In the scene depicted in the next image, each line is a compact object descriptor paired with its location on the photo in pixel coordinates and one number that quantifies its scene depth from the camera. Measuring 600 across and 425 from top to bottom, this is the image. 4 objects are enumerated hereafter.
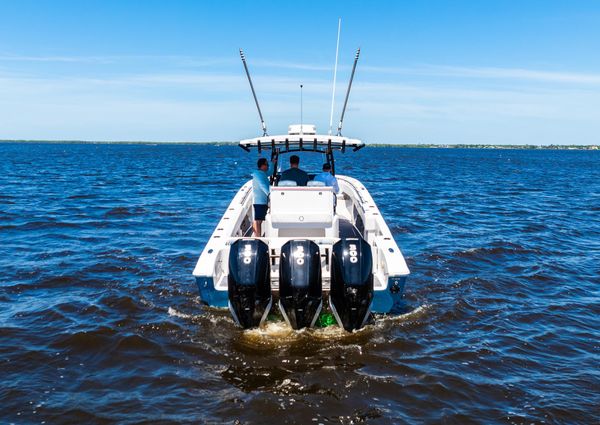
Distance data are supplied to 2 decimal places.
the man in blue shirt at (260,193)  8.31
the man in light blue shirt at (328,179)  9.02
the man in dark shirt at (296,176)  8.65
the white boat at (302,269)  5.98
